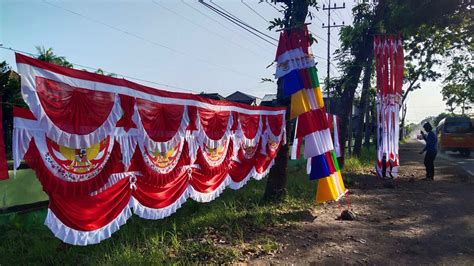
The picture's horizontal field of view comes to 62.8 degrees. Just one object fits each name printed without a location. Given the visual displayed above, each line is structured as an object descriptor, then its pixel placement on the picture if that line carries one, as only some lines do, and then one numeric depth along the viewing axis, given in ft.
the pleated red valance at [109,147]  12.75
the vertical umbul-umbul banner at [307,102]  24.31
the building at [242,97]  128.77
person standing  41.47
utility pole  94.33
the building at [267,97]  141.49
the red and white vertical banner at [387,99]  39.60
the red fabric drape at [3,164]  12.82
